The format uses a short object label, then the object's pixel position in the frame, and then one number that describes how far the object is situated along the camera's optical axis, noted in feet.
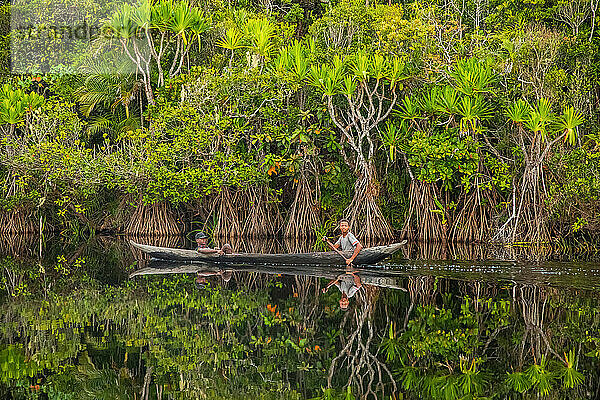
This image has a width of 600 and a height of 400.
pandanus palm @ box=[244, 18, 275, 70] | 56.49
